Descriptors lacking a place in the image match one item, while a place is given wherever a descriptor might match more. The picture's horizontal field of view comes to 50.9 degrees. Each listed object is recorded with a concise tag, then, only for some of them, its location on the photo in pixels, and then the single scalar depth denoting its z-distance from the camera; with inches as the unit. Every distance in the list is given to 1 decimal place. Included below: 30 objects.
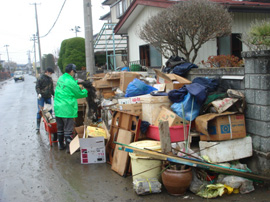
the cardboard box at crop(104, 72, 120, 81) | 311.0
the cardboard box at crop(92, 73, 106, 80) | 389.1
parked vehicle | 1983.3
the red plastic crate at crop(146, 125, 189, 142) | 194.2
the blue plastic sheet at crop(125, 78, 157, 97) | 254.1
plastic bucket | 177.2
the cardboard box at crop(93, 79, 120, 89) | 311.7
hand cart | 272.8
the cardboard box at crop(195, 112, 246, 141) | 179.2
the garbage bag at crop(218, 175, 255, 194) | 166.6
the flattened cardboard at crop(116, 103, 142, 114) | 227.6
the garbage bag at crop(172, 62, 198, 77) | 251.0
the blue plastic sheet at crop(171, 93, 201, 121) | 197.6
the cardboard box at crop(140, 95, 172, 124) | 216.7
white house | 404.5
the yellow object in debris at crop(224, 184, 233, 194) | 165.0
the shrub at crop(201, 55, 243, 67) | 260.1
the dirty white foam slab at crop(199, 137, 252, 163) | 179.3
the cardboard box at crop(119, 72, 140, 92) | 295.7
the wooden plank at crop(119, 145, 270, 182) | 163.9
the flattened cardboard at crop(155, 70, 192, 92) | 230.4
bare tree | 299.0
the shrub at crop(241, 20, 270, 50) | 186.7
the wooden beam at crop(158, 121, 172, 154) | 165.9
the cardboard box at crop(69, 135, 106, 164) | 222.2
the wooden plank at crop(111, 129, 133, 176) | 198.2
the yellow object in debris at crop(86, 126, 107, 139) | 229.8
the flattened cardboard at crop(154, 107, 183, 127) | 195.7
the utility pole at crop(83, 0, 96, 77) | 382.6
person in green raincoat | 250.1
